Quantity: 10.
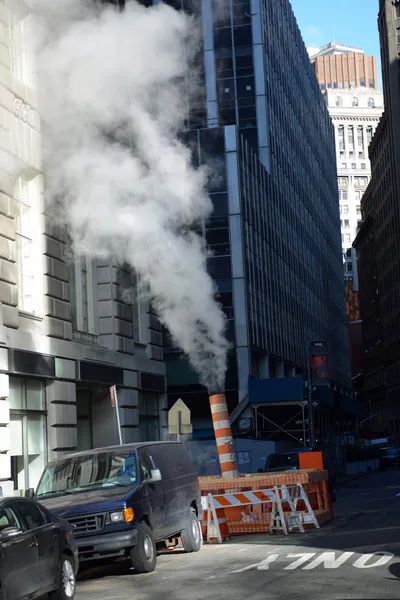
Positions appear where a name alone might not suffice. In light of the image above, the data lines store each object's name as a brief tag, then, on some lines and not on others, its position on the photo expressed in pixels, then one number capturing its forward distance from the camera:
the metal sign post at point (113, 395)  20.67
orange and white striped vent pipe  20.25
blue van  13.87
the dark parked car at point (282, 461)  30.91
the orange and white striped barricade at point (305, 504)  19.69
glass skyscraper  49.19
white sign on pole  22.41
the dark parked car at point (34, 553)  10.24
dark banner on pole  59.25
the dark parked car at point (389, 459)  73.00
